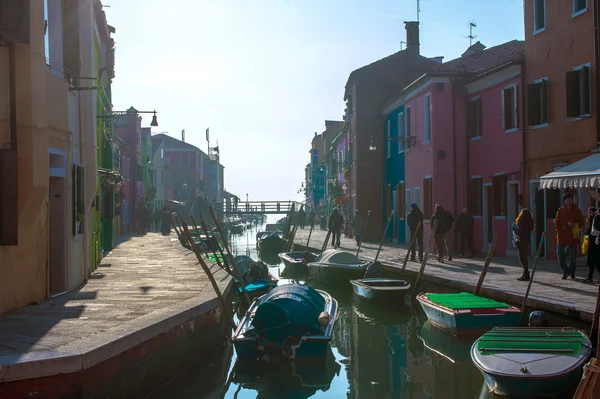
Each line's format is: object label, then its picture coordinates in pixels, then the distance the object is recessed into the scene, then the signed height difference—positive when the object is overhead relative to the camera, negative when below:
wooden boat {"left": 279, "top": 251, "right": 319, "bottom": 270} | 25.26 -2.08
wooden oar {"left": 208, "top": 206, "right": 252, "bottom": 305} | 15.78 -1.86
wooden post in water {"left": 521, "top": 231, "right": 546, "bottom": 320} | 12.13 -1.77
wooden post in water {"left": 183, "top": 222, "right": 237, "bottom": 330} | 12.73 -1.66
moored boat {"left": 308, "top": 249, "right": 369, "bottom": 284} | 20.89 -1.93
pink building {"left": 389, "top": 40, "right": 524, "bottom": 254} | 21.80 +2.05
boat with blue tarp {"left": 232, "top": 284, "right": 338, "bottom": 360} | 11.34 -2.07
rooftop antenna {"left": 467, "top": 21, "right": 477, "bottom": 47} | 37.06 +8.33
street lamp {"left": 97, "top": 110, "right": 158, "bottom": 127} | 20.35 +2.99
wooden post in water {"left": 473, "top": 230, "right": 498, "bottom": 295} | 13.70 -1.43
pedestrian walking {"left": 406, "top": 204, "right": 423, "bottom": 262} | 22.95 -0.60
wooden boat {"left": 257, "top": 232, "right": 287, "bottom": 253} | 41.12 -2.37
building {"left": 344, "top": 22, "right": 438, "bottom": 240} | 36.06 +4.41
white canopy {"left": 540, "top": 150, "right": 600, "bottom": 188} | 14.80 +0.48
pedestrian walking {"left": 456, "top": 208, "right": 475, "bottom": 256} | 22.45 -0.83
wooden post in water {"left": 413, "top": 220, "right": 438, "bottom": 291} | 16.50 -1.66
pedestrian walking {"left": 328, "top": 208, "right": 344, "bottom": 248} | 30.57 -0.89
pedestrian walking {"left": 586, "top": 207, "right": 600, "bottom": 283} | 13.76 -0.86
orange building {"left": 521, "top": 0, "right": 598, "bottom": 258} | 17.50 +2.61
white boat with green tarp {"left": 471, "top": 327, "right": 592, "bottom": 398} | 8.54 -1.98
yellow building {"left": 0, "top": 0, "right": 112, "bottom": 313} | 10.47 +0.96
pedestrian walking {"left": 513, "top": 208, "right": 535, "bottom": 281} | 15.60 -0.70
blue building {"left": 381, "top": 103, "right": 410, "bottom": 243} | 31.89 +1.24
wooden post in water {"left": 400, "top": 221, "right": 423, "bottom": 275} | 18.96 -1.23
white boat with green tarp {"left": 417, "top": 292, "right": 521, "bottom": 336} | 12.27 -2.01
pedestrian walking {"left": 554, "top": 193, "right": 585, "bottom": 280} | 14.66 -0.60
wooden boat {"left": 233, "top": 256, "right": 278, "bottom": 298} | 17.64 -2.01
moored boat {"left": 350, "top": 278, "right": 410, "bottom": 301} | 16.81 -2.08
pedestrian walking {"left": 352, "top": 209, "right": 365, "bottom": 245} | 31.39 -0.96
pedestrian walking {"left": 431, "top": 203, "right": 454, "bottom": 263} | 21.08 -0.80
